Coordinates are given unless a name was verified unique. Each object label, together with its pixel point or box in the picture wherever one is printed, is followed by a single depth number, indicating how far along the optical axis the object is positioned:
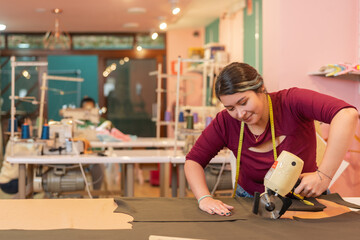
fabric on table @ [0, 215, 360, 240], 1.32
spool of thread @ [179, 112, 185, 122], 4.52
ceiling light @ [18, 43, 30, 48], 7.82
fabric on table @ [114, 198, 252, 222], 1.52
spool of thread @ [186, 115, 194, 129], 3.64
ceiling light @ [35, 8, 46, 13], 5.79
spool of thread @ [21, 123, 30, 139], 3.62
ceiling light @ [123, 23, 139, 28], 7.02
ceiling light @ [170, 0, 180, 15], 5.28
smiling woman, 1.55
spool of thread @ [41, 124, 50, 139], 3.61
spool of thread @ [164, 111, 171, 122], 5.17
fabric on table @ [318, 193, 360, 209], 1.68
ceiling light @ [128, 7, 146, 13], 5.78
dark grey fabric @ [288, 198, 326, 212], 1.61
